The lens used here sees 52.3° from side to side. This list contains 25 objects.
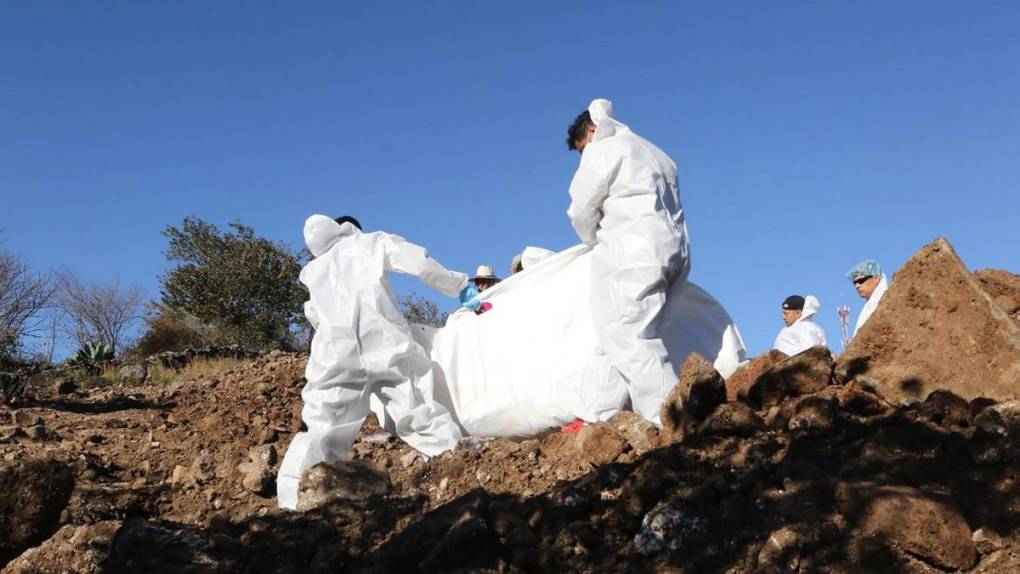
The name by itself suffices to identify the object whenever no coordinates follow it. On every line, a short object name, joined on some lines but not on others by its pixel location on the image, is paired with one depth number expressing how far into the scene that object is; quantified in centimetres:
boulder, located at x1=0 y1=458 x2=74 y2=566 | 483
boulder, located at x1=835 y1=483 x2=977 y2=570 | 333
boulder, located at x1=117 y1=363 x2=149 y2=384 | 1468
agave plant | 1694
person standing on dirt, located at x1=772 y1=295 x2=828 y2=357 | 843
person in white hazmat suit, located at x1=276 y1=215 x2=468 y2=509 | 652
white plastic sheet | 625
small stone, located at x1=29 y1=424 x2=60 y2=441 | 848
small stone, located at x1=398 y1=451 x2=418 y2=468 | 666
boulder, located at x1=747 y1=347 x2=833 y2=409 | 480
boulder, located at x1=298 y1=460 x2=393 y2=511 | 555
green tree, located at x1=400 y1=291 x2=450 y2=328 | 2594
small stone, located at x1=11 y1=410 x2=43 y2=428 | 938
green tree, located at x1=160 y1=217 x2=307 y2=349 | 2277
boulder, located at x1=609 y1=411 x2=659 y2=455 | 509
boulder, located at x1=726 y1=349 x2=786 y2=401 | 511
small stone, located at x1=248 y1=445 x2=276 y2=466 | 683
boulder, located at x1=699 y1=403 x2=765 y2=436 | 449
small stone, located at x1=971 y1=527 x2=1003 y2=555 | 340
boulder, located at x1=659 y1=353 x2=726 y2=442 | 484
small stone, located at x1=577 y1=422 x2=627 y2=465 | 509
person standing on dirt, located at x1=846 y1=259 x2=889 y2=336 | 794
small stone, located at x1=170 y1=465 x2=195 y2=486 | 675
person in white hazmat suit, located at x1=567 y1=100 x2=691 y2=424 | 591
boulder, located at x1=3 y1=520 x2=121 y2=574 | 457
